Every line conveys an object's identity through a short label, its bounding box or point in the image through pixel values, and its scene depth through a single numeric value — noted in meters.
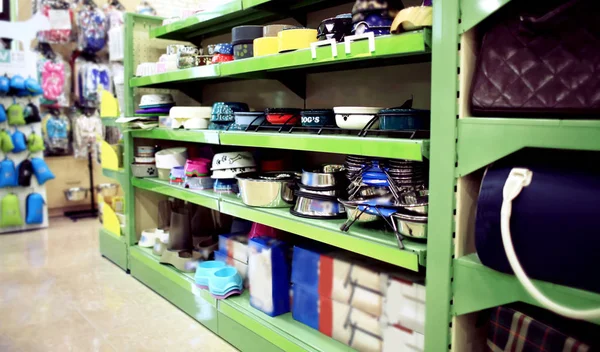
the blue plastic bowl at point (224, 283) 2.57
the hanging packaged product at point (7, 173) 4.97
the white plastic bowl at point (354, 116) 1.91
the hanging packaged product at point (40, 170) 5.18
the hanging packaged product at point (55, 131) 5.84
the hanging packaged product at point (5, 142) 4.96
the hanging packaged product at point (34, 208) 5.16
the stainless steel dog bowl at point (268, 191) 2.40
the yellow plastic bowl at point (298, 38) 2.12
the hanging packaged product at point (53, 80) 5.69
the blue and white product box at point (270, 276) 2.34
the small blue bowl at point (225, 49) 2.67
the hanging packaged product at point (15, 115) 4.99
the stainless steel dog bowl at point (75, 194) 6.05
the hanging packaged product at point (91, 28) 5.84
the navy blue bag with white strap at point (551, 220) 1.19
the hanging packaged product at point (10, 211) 5.00
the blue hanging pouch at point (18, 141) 5.02
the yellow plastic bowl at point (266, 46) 2.26
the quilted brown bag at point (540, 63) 1.22
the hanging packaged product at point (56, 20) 5.62
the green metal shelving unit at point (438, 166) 1.37
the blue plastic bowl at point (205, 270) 2.72
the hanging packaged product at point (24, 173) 5.10
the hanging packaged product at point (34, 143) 5.16
